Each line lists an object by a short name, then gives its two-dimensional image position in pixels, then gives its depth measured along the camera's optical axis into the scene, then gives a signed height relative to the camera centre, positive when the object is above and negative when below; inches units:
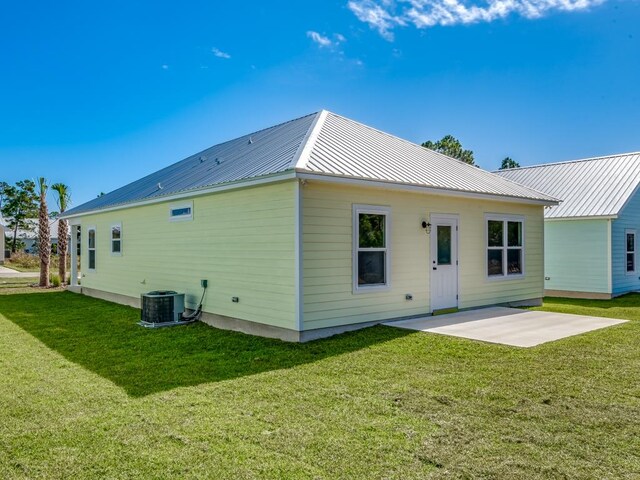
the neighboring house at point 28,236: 1732.3 +37.5
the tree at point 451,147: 1400.1 +309.0
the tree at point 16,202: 1670.8 +162.3
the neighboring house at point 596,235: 534.6 +13.4
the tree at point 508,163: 1839.3 +340.9
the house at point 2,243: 1401.3 +7.8
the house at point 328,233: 284.5 +10.0
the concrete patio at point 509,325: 284.0 -57.4
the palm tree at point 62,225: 728.3 +33.9
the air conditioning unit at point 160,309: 356.2 -51.0
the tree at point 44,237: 714.2 +14.0
